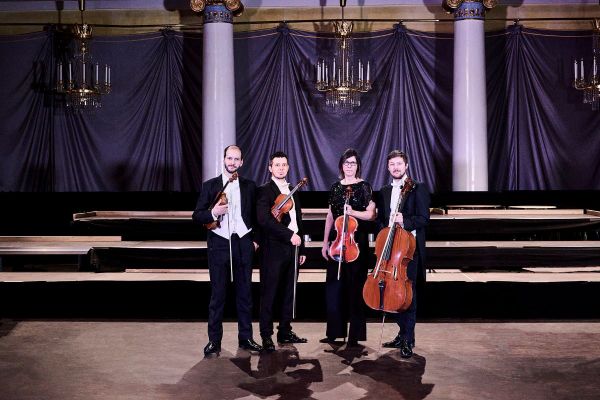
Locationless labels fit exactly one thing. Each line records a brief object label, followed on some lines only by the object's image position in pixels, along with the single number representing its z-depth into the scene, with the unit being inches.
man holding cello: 200.4
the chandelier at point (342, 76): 400.8
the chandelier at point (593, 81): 405.4
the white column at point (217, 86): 416.8
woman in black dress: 209.5
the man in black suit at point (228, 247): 204.4
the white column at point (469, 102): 420.8
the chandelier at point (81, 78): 415.8
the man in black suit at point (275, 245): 206.8
